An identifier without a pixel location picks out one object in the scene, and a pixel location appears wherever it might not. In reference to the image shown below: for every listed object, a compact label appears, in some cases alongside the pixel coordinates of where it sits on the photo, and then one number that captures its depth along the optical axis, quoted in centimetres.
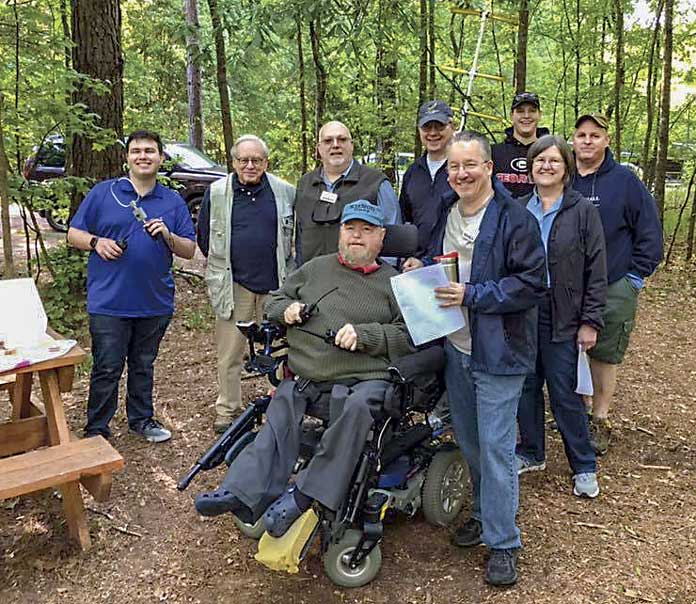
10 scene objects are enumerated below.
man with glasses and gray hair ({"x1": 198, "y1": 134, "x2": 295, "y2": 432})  393
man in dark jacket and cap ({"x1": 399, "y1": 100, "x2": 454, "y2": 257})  373
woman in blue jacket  316
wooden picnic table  264
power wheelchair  259
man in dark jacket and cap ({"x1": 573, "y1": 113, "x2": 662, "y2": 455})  359
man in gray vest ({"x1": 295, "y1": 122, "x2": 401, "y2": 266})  372
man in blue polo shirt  363
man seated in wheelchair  251
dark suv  952
